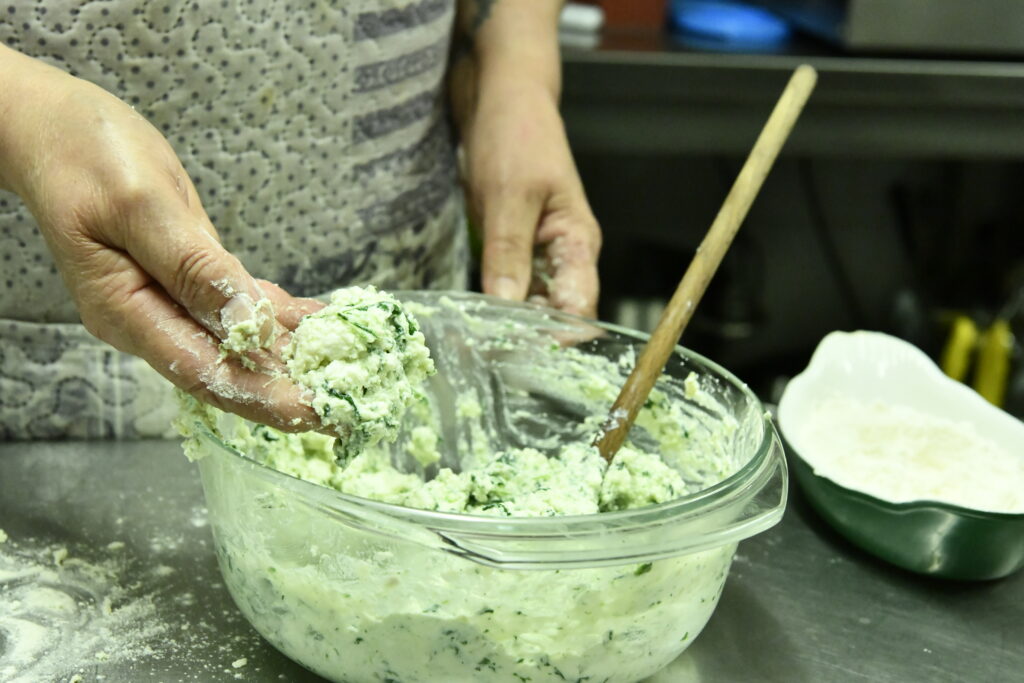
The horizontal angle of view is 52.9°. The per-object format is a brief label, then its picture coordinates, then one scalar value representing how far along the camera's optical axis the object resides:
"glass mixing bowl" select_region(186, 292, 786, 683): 0.58
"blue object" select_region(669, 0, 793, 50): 1.64
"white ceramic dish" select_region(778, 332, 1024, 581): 0.77
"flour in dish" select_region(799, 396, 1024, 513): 0.82
